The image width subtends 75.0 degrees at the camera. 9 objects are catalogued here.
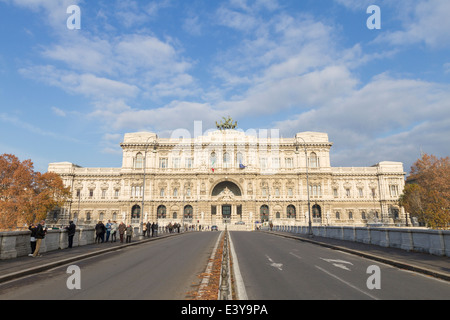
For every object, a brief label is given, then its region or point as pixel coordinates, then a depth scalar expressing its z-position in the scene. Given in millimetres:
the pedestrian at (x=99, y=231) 22797
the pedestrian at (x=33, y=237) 14546
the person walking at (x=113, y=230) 24603
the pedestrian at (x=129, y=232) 24081
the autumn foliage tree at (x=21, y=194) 51375
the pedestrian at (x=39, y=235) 14277
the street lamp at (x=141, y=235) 29109
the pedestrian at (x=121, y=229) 23953
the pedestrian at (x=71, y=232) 19016
